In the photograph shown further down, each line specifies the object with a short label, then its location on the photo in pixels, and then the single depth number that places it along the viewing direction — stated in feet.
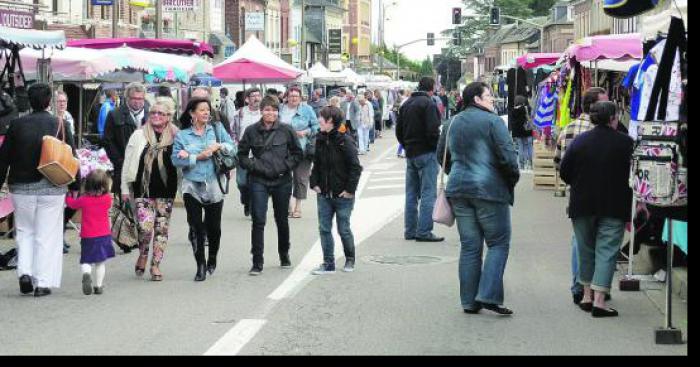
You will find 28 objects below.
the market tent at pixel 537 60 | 97.76
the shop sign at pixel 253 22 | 169.37
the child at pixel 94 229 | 36.94
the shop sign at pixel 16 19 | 54.08
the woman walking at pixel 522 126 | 91.15
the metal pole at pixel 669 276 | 28.99
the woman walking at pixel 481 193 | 32.94
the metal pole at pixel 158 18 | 105.95
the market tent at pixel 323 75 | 147.54
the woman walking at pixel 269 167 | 41.16
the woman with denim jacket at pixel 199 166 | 39.27
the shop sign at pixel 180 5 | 103.45
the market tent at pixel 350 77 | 163.28
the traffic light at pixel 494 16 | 206.49
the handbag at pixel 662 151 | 29.27
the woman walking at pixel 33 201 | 37.06
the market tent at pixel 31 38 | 44.68
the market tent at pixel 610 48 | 54.95
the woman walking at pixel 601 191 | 32.53
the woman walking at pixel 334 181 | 41.01
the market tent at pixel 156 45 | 77.46
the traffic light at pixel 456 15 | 223.49
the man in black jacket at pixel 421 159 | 50.52
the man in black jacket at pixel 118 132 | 48.19
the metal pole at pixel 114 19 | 107.11
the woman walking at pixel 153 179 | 39.55
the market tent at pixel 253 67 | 84.53
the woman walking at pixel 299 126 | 59.06
